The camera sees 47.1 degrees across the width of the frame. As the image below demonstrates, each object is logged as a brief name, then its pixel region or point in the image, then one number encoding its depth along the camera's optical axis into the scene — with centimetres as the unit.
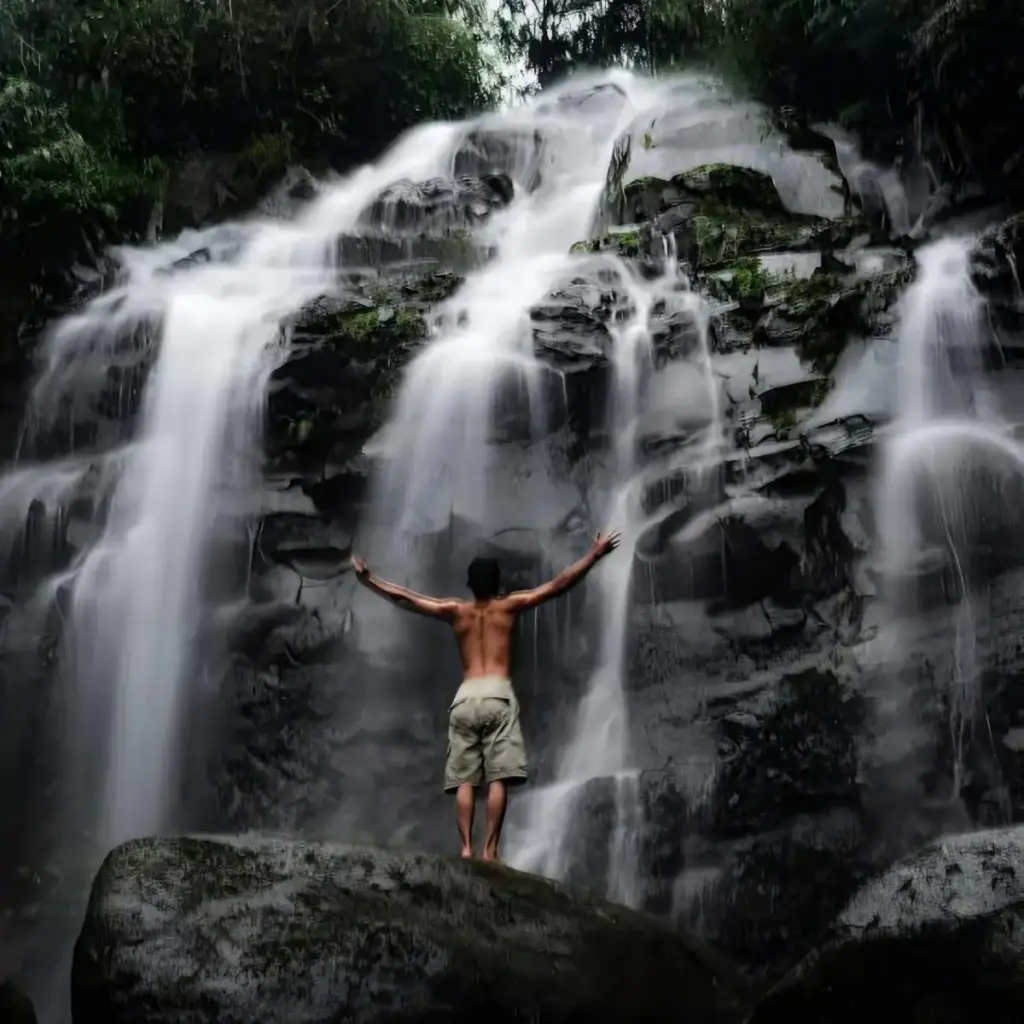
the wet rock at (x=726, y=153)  1222
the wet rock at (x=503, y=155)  1515
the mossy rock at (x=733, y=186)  1157
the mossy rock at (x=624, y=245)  1080
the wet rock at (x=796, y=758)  721
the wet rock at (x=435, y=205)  1351
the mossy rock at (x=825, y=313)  913
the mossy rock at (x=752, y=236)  1029
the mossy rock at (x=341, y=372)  946
